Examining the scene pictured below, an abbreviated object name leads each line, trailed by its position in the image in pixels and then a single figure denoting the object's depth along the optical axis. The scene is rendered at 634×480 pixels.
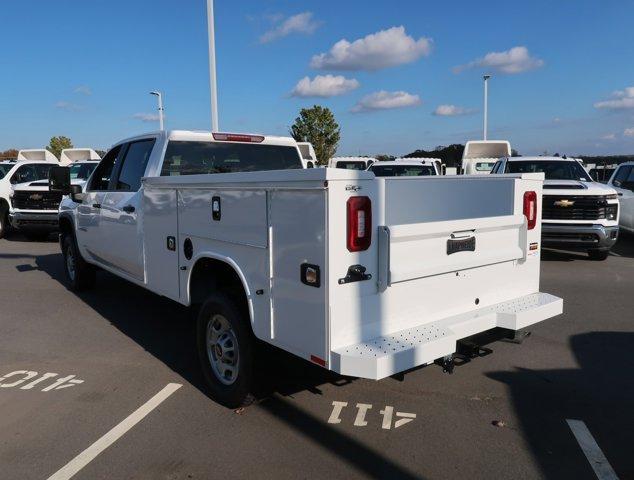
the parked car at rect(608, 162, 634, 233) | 12.22
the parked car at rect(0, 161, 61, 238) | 14.81
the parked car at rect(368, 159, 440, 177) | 15.02
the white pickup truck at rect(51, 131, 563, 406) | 3.07
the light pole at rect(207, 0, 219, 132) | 13.05
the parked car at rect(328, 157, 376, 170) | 20.69
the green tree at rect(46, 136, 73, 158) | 51.88
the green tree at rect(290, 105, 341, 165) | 35.12
